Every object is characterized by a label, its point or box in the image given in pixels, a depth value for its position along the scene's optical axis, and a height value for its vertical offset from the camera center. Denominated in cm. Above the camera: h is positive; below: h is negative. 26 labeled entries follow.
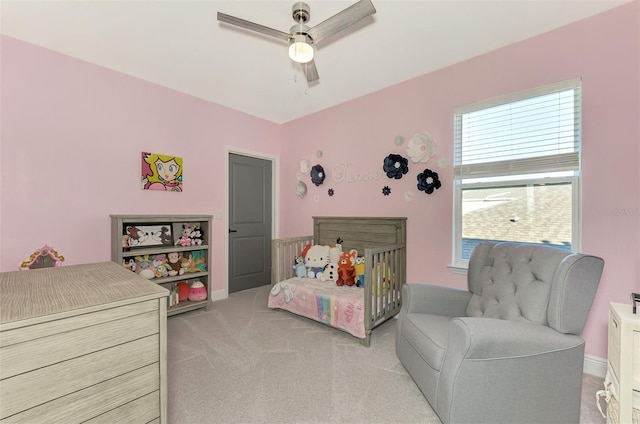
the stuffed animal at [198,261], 332 -64
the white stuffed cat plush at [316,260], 335 -61
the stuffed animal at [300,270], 340 -74
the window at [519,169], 218 +36
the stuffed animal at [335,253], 337 -53
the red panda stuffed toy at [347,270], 302 -66
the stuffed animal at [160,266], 302 -63
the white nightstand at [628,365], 129 -72
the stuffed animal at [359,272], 301 -67
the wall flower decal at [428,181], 282 +30
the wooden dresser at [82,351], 83 -49
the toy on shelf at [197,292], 325 -98
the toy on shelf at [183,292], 324 -98
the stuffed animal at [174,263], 317 -63
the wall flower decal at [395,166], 304 +50
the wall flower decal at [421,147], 288 +67
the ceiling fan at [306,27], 160 +115
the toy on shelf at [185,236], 321 -32
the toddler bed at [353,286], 250 -76
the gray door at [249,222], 397 -18
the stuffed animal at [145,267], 289 -62
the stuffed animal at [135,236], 291 -29
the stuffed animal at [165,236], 316 -31
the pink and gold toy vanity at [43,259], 228 -43
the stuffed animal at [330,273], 321 -74
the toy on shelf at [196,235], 332 -31
